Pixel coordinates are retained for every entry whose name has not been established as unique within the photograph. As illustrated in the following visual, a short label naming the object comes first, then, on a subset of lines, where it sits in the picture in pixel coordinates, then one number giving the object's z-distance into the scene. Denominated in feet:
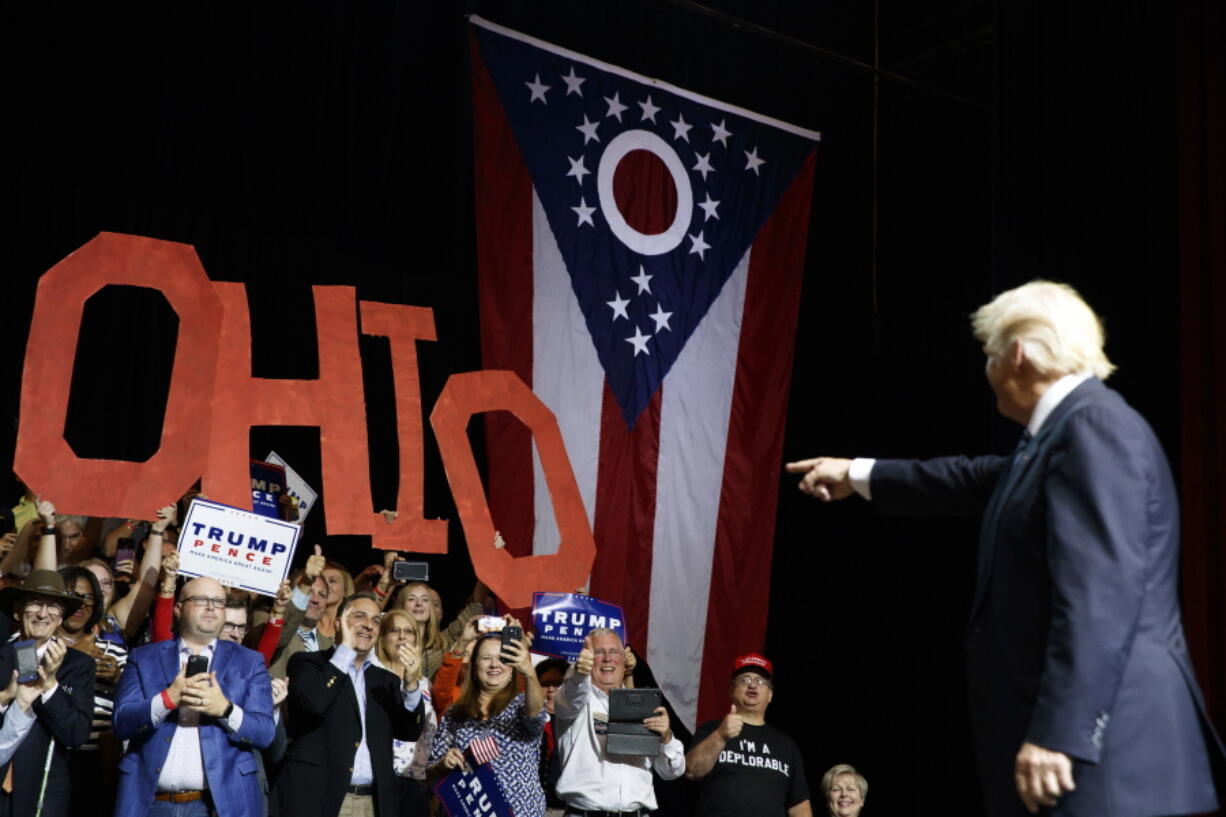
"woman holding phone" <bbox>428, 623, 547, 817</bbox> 15.72
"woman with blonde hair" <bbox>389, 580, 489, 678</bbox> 18.98
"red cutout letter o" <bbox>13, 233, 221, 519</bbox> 16.87
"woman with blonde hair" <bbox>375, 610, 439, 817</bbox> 16.66
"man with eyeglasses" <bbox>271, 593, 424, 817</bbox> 15.05
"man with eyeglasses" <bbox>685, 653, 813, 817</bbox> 18.80
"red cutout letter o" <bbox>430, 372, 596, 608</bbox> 19.94
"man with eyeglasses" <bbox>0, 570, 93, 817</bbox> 14.12
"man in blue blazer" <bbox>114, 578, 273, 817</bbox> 13.98
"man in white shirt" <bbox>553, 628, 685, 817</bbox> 16.78
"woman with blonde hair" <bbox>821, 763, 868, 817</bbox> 19.98
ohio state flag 22.97
